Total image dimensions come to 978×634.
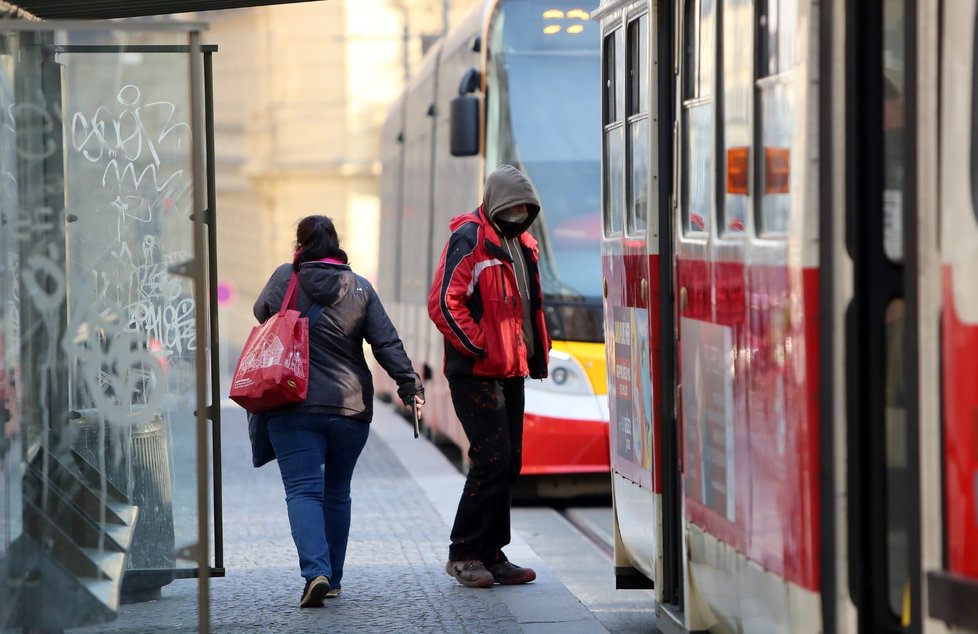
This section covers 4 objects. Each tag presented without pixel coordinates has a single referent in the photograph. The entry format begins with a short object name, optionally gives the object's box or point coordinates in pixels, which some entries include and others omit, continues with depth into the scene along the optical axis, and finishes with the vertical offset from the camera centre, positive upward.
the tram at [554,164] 22.75 -0.37
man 15.33 -1.03
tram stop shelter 10.58 -0.64
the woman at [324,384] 14.59 -1.14
